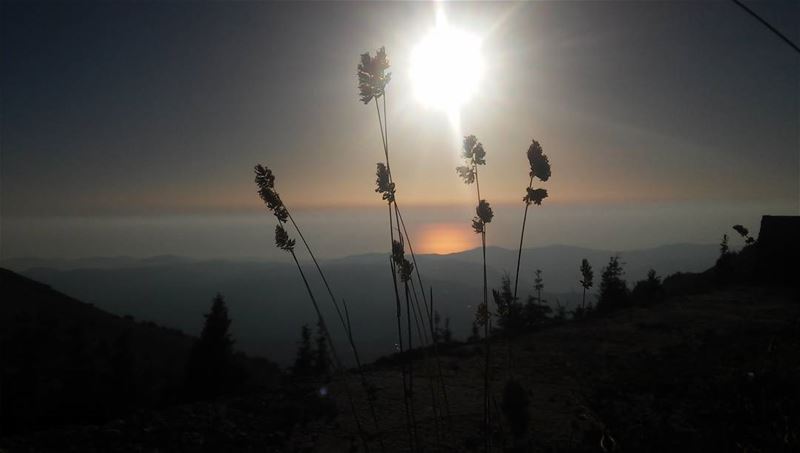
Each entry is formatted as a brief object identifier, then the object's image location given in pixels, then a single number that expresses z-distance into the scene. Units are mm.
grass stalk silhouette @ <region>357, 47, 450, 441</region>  2775
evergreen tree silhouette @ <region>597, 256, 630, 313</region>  20225
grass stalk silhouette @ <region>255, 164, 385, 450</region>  2857
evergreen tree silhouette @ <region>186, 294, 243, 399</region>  19406
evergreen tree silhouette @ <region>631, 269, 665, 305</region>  22250
